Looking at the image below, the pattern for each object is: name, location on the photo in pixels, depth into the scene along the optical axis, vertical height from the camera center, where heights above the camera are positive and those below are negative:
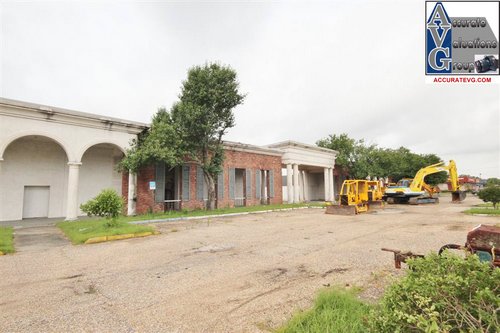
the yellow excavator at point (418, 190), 23.12 -0.07
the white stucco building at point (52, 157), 12.38 +2.28
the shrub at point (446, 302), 1.46 -0.70
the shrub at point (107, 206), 9.30 -0.39
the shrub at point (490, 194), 14.96 -0.34
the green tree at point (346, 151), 30.34 +4.67
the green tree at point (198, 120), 14.79 +4.53
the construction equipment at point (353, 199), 15.21 -0.55
